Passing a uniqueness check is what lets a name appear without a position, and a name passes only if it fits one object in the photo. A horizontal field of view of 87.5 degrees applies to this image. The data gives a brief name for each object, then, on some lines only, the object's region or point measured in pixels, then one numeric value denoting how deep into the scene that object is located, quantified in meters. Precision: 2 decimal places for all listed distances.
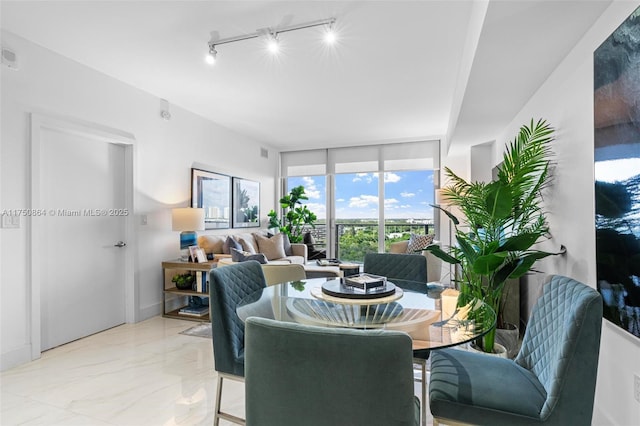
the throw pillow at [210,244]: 4.67
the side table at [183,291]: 4.00
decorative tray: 1.75
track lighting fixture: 2.55
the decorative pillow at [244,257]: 3.51
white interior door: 3.10
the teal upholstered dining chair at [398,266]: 2.68
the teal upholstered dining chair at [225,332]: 1.69
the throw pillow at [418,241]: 5.12
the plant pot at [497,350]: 2.39
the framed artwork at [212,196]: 4.75
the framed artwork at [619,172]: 1.53
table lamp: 4.07
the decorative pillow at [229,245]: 4.72
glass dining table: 1.40
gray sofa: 4.69
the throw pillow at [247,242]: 5.11
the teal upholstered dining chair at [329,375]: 0.83
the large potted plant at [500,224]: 2.16
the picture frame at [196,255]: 4.14
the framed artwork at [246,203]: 5.74
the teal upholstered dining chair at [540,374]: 1.15
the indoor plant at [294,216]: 6.63
